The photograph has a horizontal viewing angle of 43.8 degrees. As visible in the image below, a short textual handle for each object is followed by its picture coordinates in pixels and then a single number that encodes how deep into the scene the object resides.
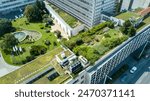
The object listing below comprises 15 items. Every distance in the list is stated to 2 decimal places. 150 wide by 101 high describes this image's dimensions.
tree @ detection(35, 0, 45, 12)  85.44
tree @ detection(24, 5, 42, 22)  81.81
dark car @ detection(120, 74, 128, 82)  59.03
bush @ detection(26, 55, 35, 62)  63.43
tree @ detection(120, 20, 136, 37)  57.19
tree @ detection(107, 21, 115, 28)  61.72
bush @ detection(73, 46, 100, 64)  48.09
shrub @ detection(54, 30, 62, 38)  74.68
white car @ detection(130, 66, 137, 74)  61.45
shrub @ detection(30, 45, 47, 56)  66.02
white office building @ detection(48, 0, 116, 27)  69.12
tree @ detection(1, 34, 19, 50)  64.19
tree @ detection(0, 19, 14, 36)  74.19
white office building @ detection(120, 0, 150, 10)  82.06
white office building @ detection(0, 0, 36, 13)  89.12
